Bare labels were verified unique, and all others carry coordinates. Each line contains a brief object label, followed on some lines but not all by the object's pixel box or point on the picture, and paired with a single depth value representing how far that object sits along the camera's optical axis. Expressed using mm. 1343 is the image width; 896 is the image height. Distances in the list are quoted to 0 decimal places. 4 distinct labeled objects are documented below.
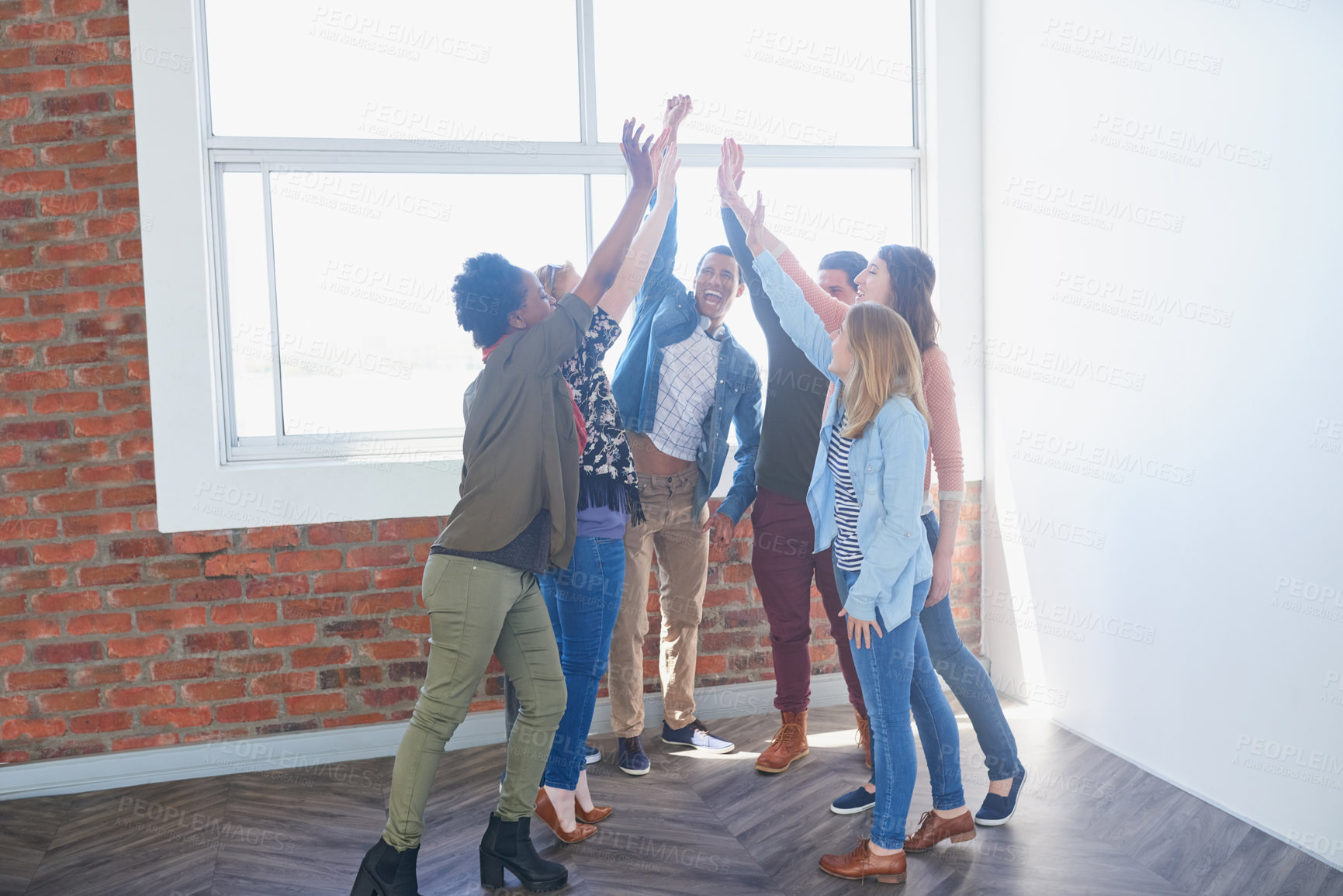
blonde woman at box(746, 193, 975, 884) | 2061
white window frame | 2924
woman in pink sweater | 2336
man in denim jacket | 2922
